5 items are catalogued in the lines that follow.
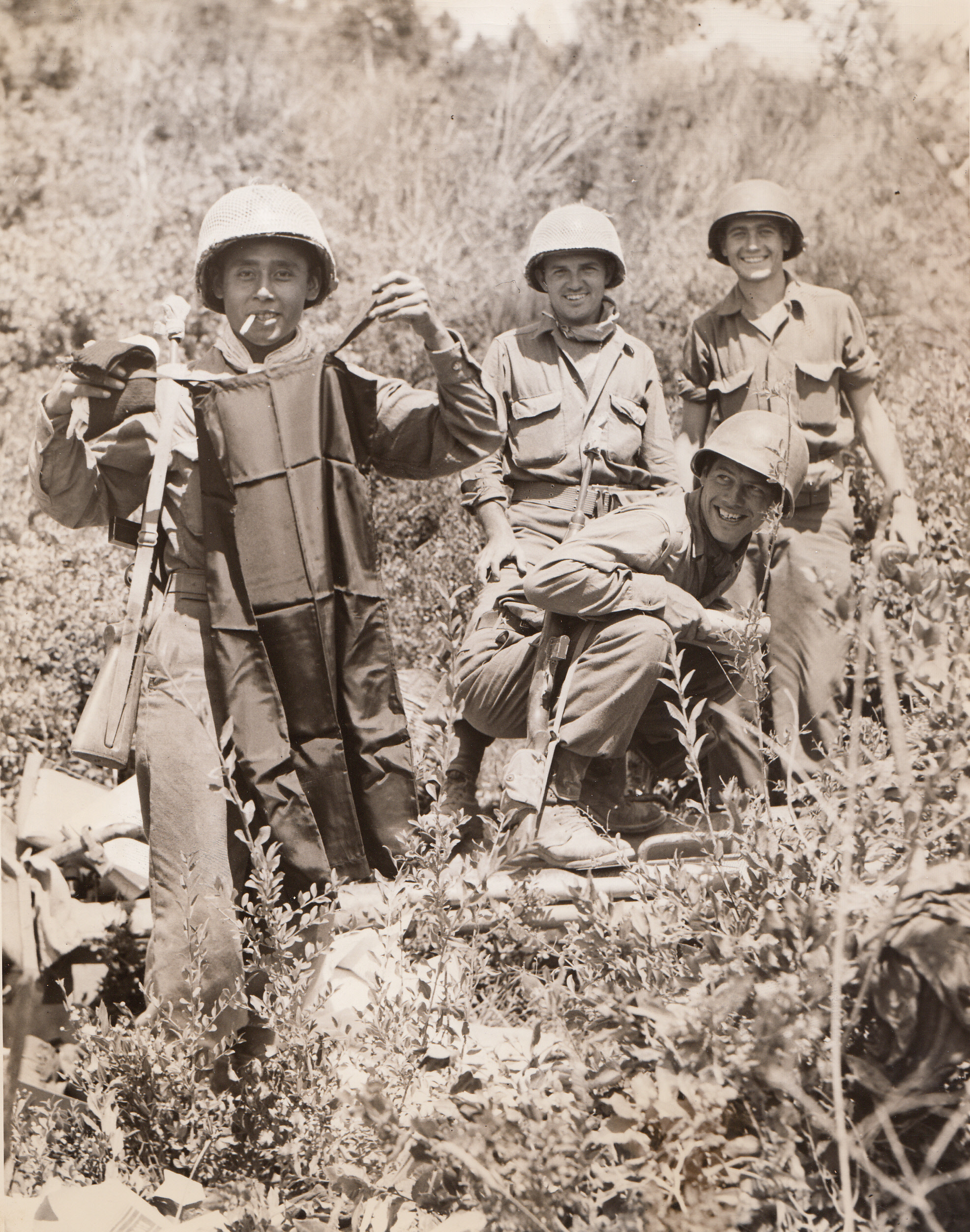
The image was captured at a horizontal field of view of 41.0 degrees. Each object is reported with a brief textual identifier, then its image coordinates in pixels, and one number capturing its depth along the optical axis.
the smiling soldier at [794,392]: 5.17
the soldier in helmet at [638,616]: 4.04
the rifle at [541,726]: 3.80
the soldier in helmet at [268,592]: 3.48
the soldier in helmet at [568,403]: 4.99
